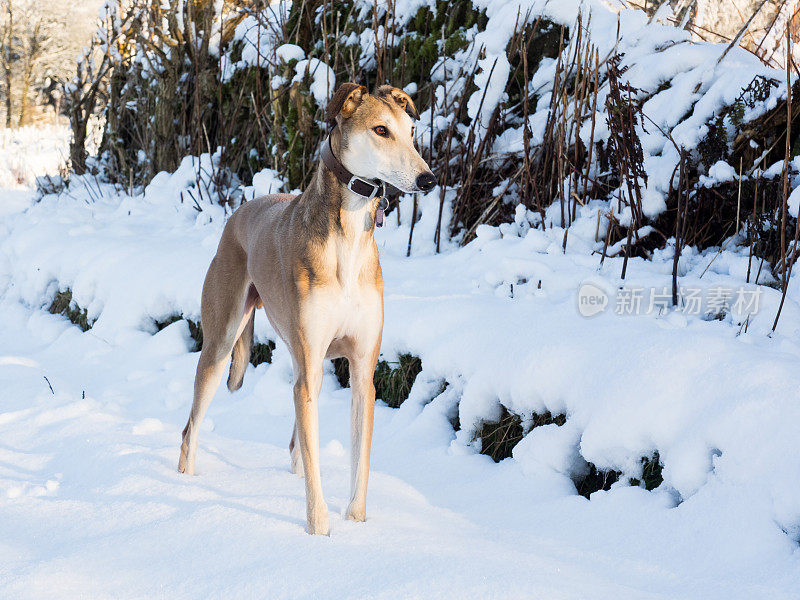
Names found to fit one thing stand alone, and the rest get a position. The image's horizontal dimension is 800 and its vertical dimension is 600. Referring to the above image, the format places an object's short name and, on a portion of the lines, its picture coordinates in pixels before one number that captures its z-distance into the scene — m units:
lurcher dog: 2.87
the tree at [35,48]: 31.28
